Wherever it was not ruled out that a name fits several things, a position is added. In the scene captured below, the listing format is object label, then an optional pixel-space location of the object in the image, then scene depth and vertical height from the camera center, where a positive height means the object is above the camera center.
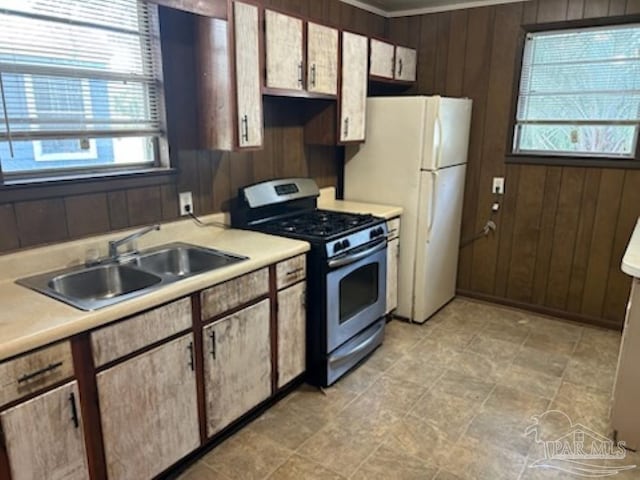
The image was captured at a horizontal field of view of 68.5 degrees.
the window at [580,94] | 3.19 +0.25
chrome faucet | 2.13 -0.52
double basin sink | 1.77 -0.63
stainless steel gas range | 2.54 -0.77
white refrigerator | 3.22 -0.35
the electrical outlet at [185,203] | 2.53 -0.41
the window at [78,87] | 1.89 +0.16
